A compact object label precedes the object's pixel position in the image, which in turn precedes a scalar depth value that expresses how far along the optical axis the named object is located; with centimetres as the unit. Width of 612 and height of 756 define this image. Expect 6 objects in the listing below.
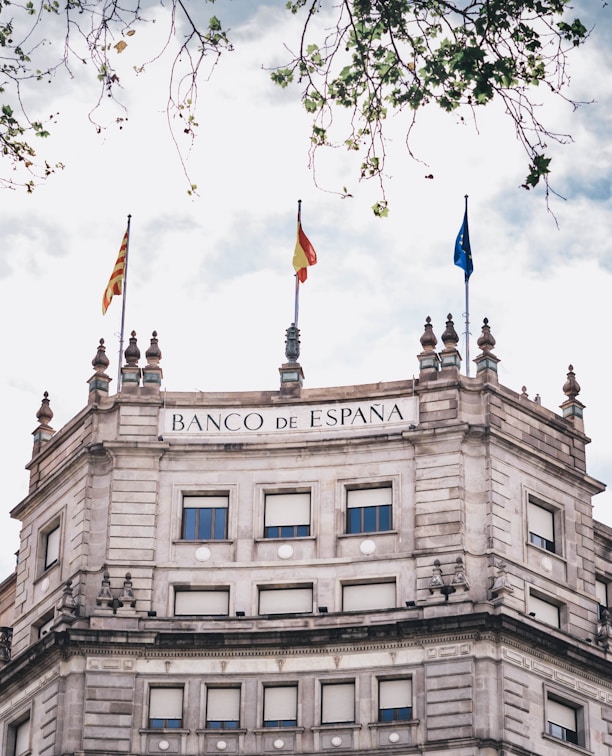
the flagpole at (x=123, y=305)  7496
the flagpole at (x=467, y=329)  7256
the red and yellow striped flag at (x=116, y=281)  7656
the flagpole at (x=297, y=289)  7550
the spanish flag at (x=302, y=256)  7538
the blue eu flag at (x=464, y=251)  7494
